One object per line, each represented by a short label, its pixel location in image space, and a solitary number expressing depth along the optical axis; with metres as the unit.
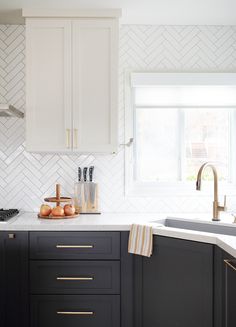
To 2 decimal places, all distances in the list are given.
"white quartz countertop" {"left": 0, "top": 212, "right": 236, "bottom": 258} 2.08
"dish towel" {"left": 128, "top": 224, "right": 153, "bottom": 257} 2.34
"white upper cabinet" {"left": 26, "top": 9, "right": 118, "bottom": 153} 2.71
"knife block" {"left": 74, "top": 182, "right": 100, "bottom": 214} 2.93
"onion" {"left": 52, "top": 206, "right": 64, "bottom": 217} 2.68
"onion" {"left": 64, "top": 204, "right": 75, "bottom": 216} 2.72
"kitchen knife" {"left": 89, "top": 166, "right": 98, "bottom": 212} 2.93
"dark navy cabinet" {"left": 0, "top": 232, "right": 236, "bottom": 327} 2.45
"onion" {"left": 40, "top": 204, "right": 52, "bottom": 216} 2.70
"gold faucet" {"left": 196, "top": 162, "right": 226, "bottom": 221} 2.62
